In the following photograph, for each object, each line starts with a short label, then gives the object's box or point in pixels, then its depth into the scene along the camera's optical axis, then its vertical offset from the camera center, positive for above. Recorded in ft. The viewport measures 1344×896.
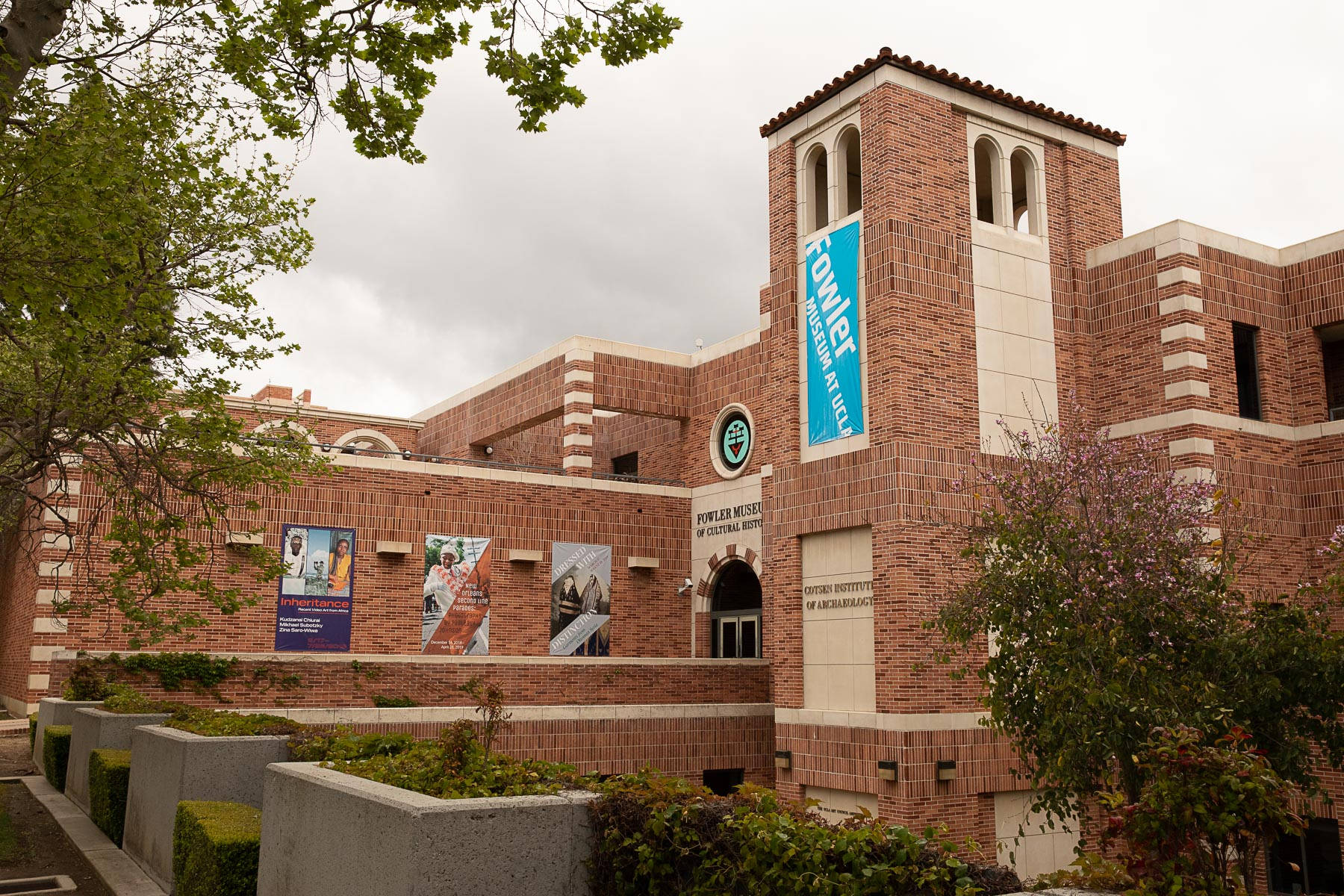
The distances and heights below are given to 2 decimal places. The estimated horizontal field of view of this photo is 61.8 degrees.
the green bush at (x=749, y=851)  16.65 -3.27
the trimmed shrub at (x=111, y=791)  43.45 -5.82
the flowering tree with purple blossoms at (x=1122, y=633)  38.17 +0.50
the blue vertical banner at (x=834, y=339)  65.57 +18.10
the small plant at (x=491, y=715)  25.30 -1.64
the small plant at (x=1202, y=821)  14.61 -2.32
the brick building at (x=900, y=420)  61.52 +13.15
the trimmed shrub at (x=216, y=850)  28.96 -5.44
